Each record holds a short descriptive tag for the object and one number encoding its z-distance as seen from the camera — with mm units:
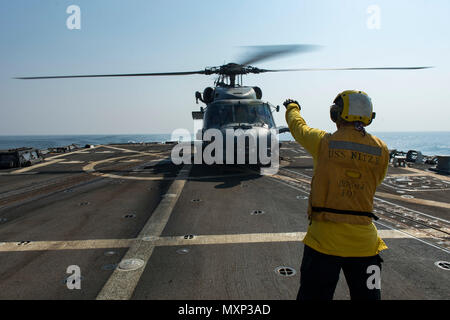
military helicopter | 12672
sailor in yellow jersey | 2414
